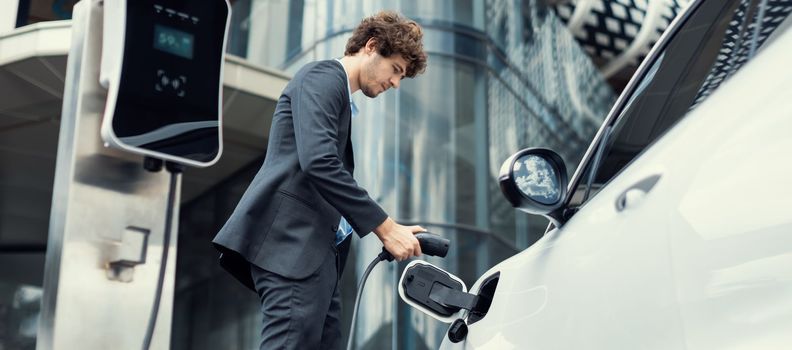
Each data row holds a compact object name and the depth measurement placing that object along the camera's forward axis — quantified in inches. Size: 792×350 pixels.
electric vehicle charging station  130.3
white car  50.4
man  86.0
